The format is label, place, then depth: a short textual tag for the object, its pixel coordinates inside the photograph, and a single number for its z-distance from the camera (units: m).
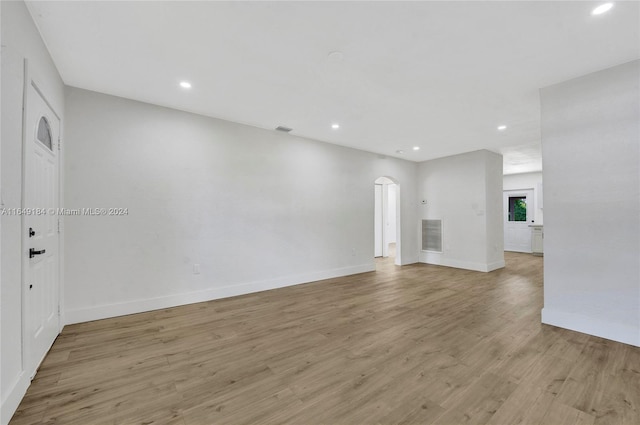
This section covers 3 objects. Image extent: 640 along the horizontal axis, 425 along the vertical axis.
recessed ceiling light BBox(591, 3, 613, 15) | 1.92
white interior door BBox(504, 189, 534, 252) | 9.08
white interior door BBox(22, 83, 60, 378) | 1.96
